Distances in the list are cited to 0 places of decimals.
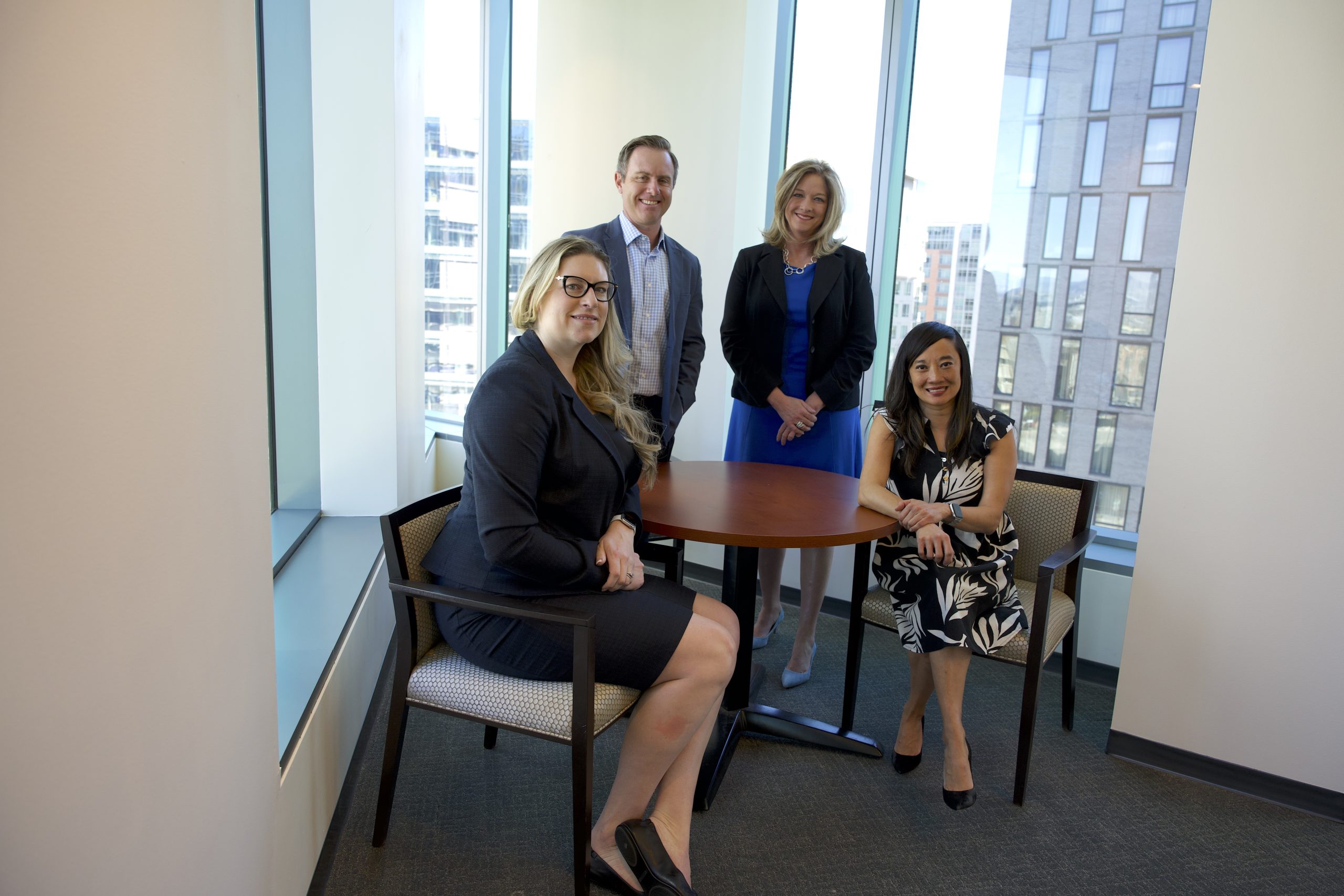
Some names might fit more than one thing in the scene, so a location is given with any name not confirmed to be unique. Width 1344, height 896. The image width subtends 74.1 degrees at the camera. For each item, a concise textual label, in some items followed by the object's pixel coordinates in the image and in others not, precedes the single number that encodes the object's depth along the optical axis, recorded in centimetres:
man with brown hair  297
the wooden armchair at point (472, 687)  193
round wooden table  221
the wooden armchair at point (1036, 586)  255
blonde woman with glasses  197
